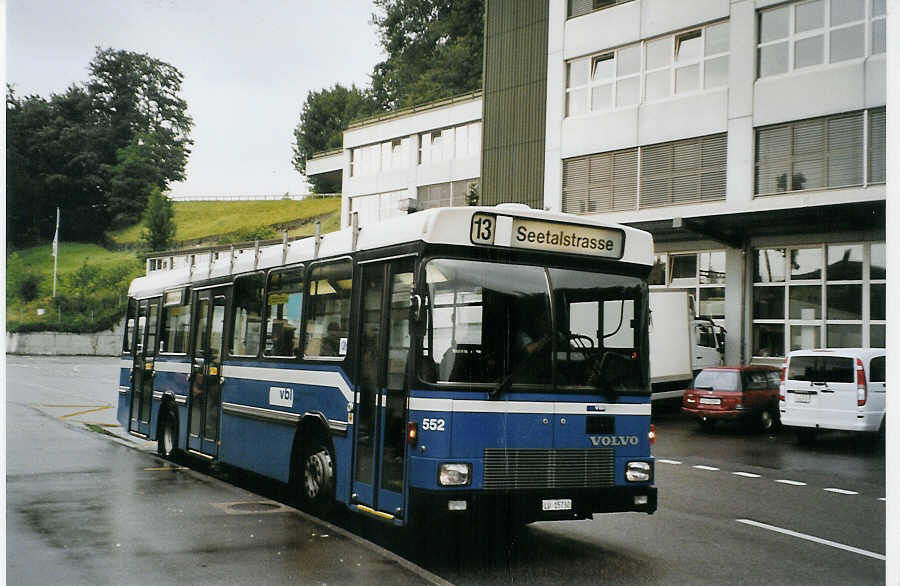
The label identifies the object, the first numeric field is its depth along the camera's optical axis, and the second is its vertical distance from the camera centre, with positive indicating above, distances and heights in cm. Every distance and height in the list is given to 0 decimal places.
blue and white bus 684 -2
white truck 2150 +74
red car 1966 -44
